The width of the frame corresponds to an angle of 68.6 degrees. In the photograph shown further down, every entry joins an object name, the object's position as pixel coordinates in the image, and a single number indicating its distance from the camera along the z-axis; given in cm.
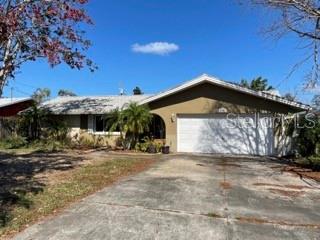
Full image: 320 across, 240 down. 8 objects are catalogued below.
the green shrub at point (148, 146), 1240
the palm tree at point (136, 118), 1231
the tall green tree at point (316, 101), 993
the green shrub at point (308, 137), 1066
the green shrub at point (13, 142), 1362
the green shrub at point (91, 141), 1402
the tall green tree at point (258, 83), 3017
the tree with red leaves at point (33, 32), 863
